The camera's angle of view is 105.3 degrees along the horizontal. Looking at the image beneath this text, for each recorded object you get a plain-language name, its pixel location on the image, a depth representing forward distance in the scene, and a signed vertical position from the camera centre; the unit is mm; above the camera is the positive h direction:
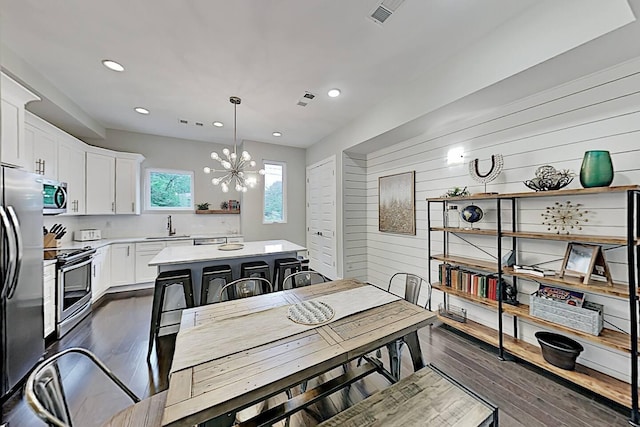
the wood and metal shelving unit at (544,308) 1673 -898
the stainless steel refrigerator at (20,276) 1792 -493
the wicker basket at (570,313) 1904 -845
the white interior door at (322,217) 4859 -62
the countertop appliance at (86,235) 4238 -342
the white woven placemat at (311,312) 1608 -690
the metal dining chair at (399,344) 1898 -1019
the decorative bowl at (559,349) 1991 -1162
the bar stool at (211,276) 2695 -693
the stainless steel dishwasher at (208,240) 4863 -516
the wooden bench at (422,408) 1150 -978
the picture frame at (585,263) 1908 -421
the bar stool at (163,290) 2492 -788
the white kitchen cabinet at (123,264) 4281 -866
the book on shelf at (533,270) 2184 -536
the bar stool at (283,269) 3160 -718
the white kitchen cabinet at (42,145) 2869 +894
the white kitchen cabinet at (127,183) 4523 +609
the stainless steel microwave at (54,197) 2962 +239
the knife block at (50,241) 2996 -310
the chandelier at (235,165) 3223 +692
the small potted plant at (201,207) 5426 +173
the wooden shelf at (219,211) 5445 +83
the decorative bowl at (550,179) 2078 +291
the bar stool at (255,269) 2992 -680
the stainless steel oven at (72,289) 2848 -922
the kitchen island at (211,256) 2773 -497
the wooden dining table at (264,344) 1006 -718
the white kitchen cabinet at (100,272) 3705 -913
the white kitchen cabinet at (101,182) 4156 +583
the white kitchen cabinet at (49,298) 2672 -911
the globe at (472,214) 2738 -12
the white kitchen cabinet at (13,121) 2152 +884
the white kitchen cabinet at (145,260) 4469 -821
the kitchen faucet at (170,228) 5156 -275
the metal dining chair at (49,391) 818 -691
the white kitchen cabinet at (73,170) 3522 +697
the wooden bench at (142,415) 1182 -1012
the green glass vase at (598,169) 1816 +324
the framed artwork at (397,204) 3739 +160
